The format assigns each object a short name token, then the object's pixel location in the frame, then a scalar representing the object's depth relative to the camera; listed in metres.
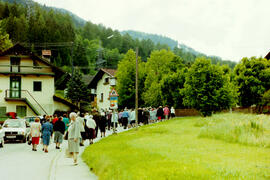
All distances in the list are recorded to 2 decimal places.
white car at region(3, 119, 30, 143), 24.80
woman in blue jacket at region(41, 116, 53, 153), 18.38
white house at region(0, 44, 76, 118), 44.41
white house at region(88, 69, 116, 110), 65.94
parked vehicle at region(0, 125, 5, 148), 21.58
